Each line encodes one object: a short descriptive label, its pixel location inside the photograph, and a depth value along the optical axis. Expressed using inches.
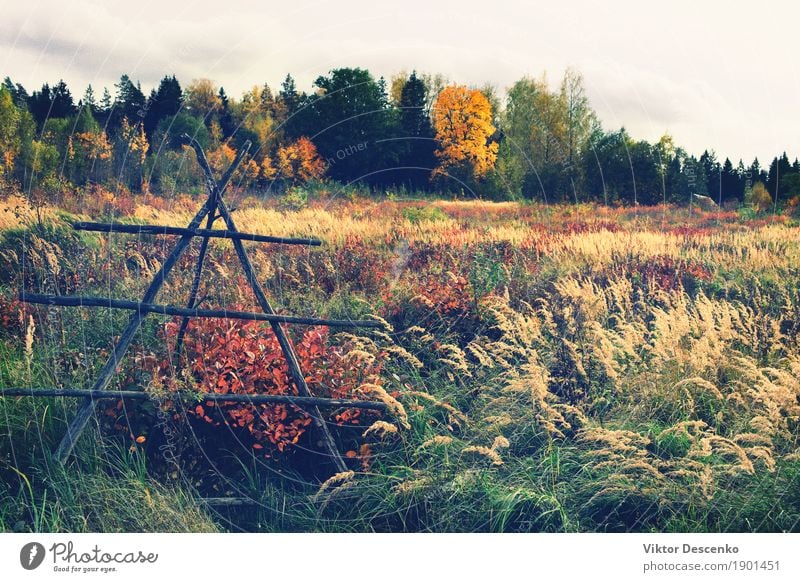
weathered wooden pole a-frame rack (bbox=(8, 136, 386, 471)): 183.3
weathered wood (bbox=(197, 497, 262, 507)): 186.5
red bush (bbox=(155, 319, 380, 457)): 194.9
